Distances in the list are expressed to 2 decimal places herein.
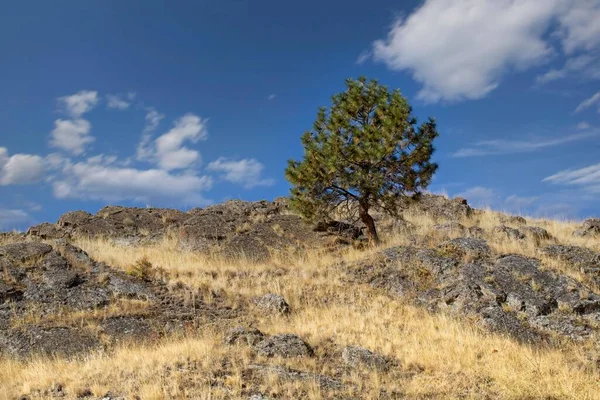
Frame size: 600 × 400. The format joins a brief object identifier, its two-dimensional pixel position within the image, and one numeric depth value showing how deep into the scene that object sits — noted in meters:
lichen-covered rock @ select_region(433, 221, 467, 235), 20.36
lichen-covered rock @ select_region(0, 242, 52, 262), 14.52
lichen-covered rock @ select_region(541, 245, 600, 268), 15.91
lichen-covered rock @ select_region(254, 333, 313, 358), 9.48
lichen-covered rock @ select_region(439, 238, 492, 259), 16.08
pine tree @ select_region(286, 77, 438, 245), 19.41
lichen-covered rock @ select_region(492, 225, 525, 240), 19.22
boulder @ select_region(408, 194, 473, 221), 26.39
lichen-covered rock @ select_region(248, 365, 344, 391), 7.78
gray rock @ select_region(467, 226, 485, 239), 19.92
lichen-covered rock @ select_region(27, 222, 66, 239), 21.89
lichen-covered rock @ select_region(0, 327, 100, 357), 10.56
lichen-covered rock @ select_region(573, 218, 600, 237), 22.80
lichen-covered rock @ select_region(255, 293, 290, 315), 13.33
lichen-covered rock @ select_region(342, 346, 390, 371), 9.22
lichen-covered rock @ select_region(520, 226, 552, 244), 19.54
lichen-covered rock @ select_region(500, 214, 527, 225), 25.61
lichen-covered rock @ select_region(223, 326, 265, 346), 10.01
